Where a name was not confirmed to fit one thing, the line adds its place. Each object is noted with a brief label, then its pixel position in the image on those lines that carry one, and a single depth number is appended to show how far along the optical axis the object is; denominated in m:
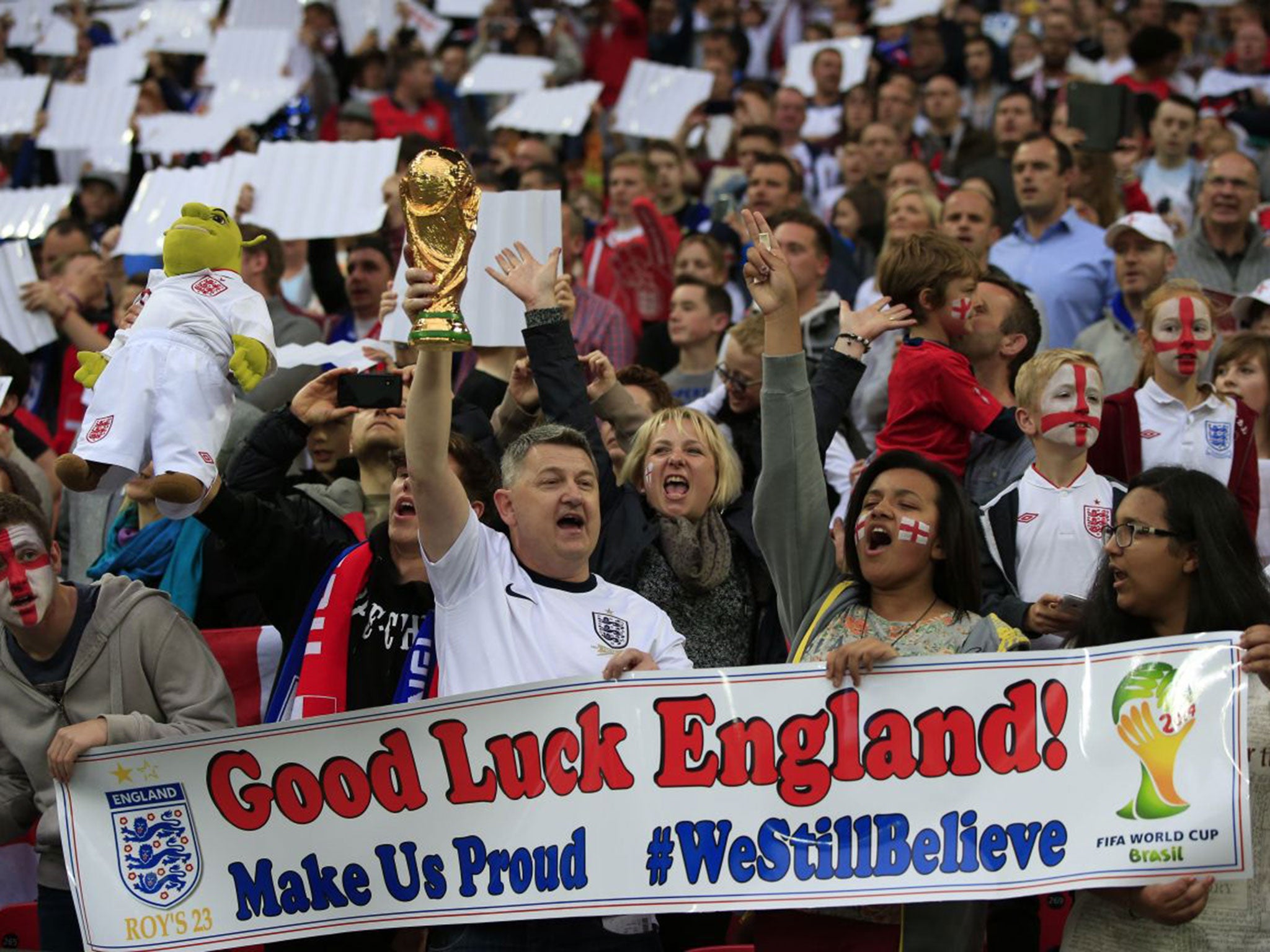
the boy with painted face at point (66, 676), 10.47
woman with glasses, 8.95
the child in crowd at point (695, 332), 17.12
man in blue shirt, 17.70
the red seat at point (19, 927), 11.42
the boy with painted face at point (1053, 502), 11.34
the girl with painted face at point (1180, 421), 12.66
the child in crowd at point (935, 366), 12.40
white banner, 9.14
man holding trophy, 9.25
